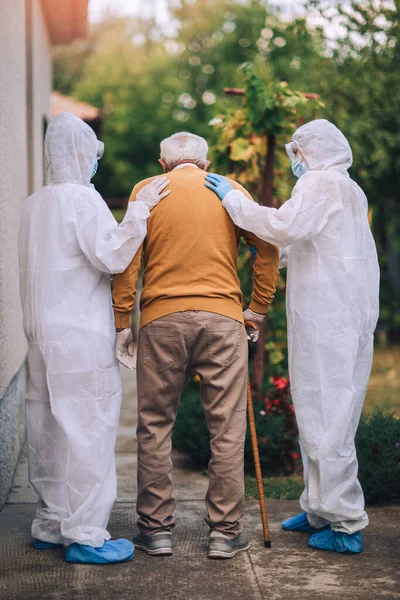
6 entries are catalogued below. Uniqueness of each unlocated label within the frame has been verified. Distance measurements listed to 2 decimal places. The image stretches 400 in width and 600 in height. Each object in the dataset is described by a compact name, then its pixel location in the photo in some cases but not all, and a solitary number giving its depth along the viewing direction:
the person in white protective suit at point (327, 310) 7.80
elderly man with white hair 7.61
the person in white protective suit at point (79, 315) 7.43
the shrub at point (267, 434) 10.83
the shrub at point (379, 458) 9.31
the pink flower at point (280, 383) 11.52
